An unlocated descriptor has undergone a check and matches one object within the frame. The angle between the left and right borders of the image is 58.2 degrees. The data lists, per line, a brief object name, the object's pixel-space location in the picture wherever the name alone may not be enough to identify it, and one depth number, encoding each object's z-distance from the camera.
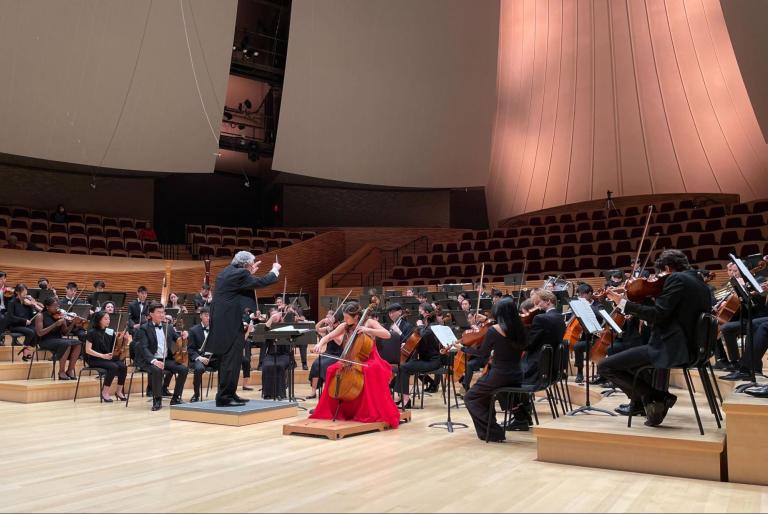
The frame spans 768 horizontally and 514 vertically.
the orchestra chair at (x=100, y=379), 8.38
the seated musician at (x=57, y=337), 8.88
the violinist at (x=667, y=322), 4.48
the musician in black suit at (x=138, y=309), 10.06
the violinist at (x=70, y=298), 10.15
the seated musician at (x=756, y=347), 5.76
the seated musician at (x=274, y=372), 8.32
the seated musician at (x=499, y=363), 5.47
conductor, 6.47
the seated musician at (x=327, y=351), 7.56
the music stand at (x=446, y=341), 6.27
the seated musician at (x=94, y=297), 9.98
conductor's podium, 6.51
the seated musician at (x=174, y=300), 11.74
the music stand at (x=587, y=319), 5.75
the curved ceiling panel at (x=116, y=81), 14.37
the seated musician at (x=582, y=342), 7.65
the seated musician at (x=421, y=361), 7.67
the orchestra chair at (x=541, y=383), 5.50
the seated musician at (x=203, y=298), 10.88
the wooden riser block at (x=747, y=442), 4.09
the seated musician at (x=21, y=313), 9.22
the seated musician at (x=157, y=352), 7.93
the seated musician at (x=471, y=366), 7.89
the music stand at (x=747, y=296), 4.89
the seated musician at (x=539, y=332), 5.86
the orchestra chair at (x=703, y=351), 4.46
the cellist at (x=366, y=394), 6.22
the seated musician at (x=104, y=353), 8.35
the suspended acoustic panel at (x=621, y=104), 16.53
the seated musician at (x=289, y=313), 9.59
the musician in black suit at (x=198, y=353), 8.36
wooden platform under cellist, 5.80
